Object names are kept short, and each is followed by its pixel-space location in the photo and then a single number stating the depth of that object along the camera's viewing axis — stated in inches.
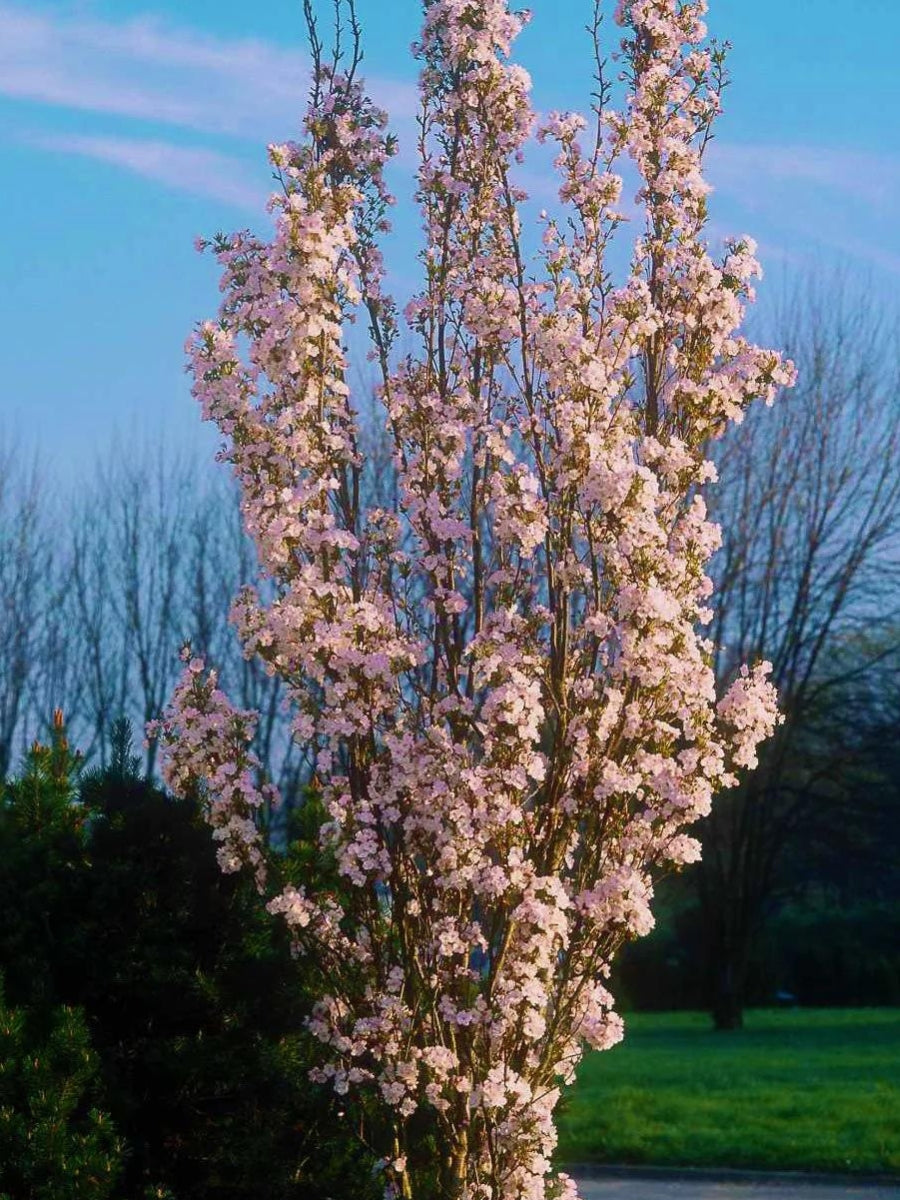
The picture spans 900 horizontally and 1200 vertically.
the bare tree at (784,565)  1005.2
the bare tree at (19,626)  1163.9
